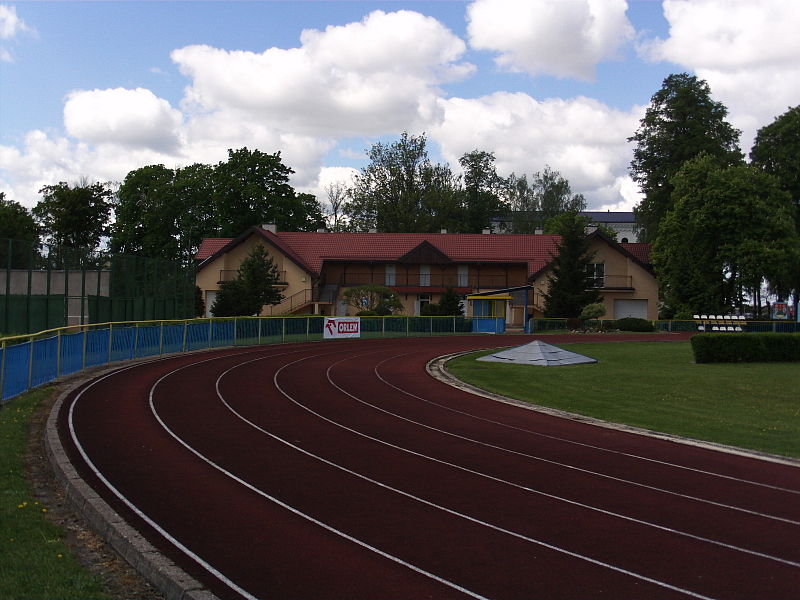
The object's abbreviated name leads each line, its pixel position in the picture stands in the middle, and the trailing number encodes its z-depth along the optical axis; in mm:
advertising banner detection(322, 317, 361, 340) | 43375
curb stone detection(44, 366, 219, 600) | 6891
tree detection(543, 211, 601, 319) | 57375
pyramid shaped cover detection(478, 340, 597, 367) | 29672
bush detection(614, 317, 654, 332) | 54156
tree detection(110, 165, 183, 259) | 75312
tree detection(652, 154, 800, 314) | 54875
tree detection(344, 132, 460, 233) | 82375
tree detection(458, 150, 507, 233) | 91312
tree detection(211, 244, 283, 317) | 50156
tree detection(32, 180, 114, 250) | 79625
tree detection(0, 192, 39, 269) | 78375
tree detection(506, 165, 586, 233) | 99812
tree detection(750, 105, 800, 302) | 61594
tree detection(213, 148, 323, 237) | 73875
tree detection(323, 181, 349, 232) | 87562
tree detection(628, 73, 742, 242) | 63969
